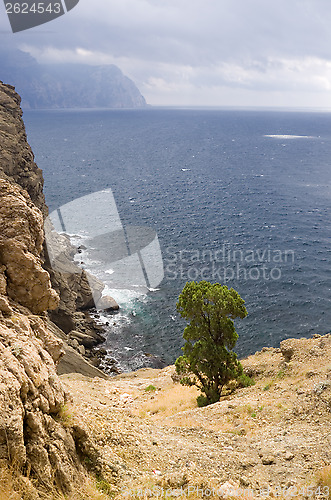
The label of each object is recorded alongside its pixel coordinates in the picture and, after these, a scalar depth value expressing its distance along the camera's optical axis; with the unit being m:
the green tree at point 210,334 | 28.31
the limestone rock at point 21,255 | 15.18
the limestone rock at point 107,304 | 64.44
